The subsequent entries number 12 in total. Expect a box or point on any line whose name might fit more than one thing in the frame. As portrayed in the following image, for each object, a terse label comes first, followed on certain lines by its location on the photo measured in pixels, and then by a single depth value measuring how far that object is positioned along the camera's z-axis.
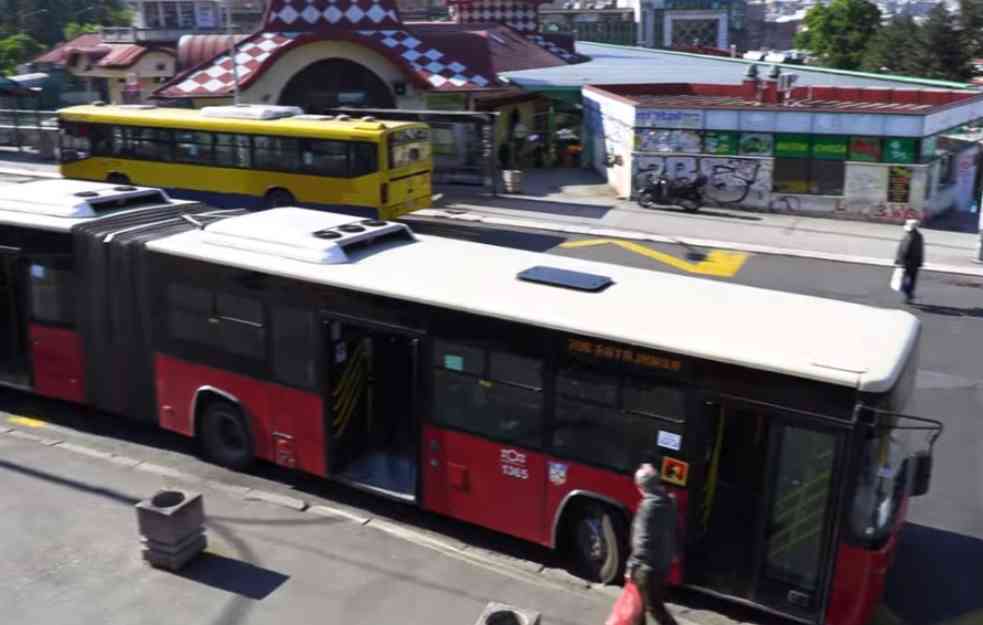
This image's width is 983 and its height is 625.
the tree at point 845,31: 77.19
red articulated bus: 7.66
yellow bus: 22.95
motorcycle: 27.34
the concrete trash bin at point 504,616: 7.26
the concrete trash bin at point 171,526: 8.95
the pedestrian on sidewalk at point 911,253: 17.78
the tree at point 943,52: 58.38
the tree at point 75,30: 93.20
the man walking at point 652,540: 7.47
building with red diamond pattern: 32.66
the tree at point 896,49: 59.56
